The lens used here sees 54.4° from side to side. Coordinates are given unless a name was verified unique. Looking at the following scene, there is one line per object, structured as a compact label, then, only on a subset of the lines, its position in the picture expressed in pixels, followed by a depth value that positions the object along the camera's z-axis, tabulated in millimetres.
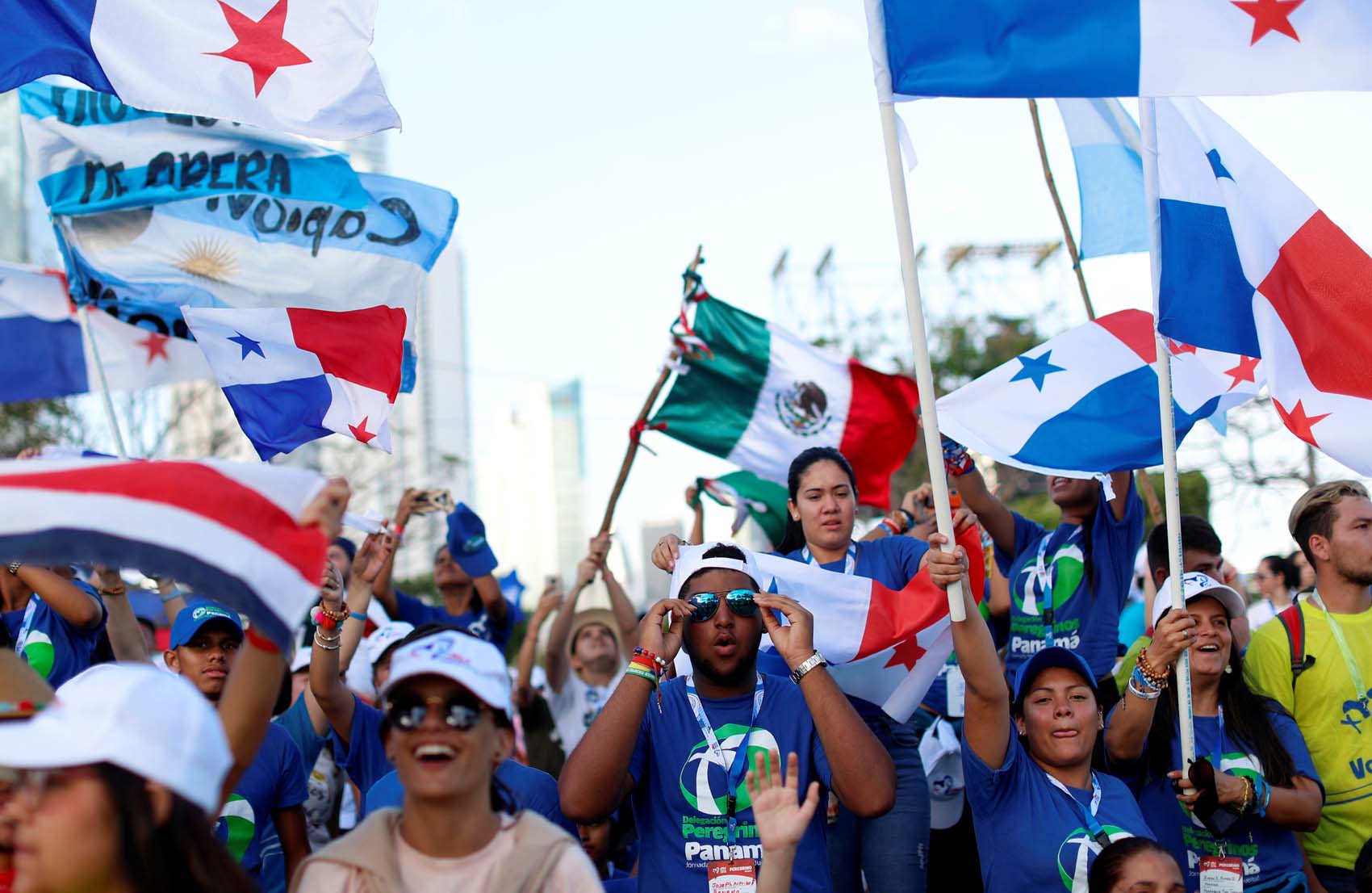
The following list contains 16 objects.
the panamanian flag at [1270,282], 4641
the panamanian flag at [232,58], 5500
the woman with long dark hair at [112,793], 2623
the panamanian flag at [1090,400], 5660
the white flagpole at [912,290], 4152
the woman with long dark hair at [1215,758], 4535
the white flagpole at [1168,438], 4469
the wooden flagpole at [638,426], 7230
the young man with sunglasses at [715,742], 4168
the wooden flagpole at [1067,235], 6695
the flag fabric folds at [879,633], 5117
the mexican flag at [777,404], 8094
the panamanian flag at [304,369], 6352
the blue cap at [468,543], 7336
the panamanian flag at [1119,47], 4176
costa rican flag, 3025
